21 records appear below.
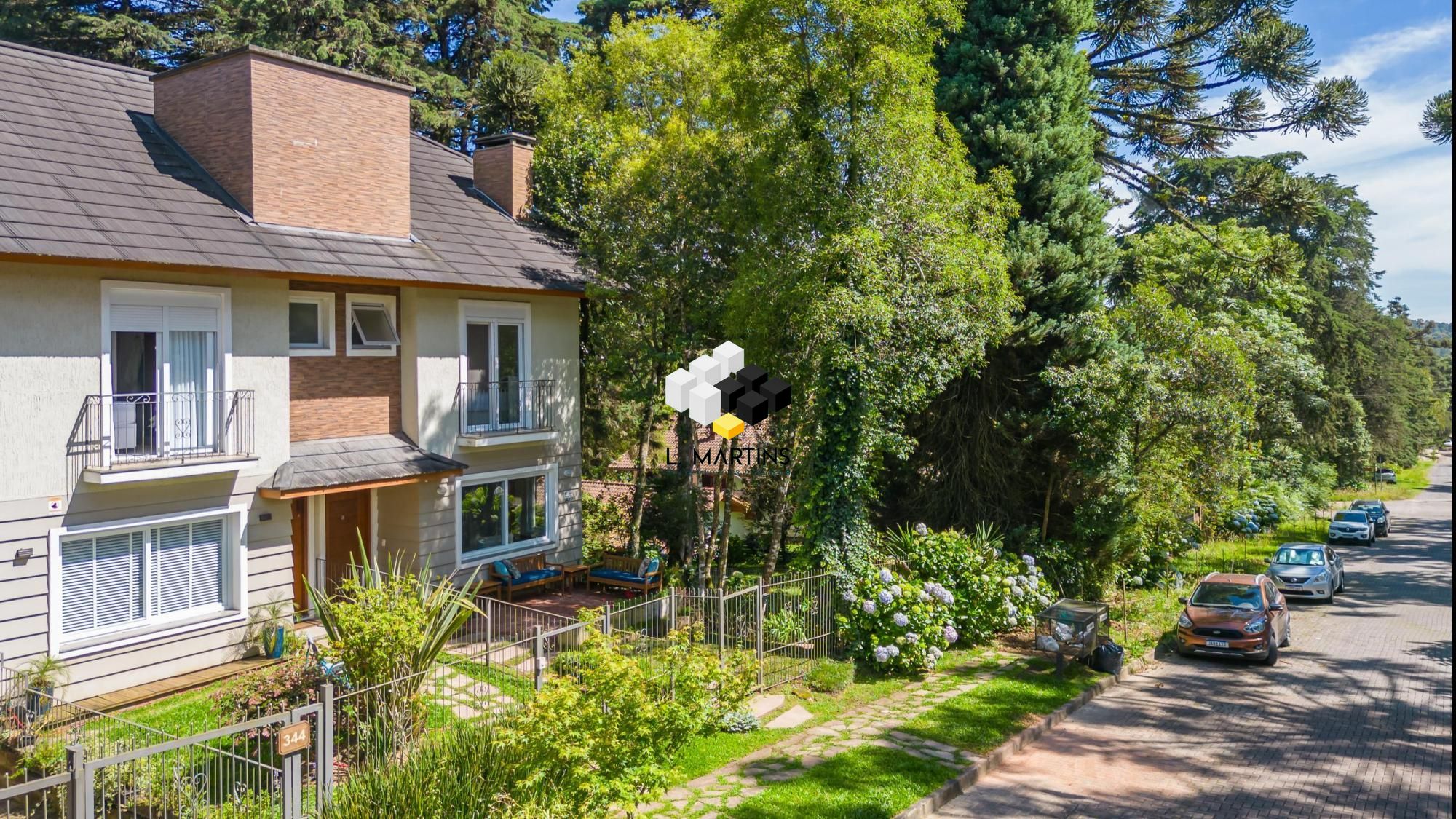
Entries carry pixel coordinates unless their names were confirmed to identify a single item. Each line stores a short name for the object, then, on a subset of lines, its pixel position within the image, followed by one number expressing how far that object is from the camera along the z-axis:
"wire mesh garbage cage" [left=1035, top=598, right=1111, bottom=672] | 15.84
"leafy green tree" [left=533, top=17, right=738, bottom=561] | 17.81
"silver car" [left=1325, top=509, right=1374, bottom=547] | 38.38
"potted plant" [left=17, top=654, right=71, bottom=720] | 11.72
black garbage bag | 16.30
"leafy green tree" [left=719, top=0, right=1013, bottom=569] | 15.32
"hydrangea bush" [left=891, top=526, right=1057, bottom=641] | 16.97
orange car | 17.41
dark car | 41.09
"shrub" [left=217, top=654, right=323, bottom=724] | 10.17
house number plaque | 7.71
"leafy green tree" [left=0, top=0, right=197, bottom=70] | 31.72
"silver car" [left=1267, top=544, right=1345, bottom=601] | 25.12
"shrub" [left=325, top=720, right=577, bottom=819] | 7.88
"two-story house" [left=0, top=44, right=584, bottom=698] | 13.23
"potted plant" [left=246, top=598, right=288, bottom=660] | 15.28
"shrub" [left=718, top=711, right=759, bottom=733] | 12.20
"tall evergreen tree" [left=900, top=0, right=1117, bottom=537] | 20.86
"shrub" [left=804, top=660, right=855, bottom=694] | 14.23
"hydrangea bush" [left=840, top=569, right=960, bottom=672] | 15.18
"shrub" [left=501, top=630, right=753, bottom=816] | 8.05
